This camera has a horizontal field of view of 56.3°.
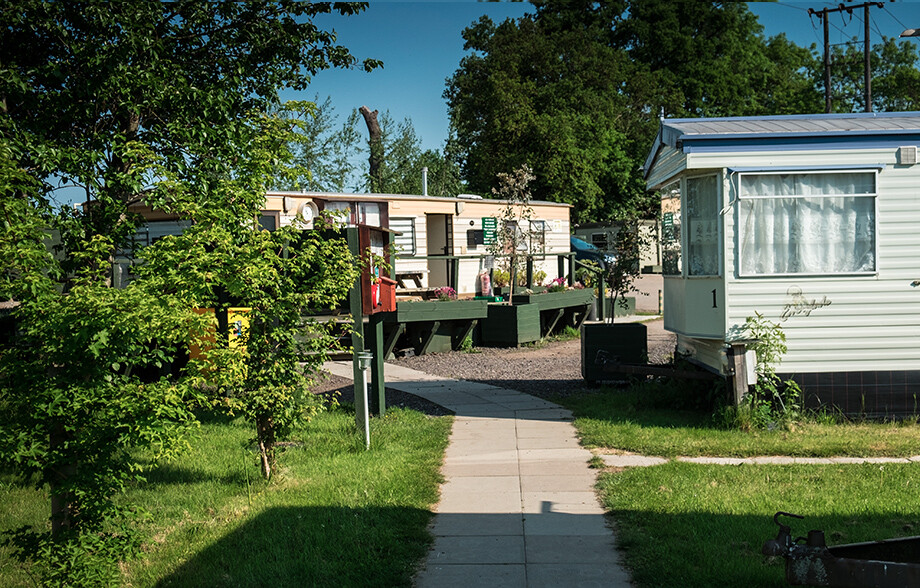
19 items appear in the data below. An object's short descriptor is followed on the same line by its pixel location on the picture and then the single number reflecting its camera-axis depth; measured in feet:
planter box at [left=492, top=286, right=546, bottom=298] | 61.24
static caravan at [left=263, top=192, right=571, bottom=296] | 60.70
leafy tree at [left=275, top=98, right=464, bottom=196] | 113.09
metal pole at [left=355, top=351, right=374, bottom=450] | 27.40
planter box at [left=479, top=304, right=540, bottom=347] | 55.83
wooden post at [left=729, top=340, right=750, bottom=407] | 28.17
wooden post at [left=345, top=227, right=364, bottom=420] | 28.58
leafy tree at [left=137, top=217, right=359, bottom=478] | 20.12
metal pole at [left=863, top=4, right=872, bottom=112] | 83.28
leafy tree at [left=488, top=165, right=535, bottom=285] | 60.80
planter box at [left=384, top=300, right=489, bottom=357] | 49.85
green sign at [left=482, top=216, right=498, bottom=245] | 65.77
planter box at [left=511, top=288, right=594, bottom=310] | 57.11
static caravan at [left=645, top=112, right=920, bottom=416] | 29.35
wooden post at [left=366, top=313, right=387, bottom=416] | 32.81
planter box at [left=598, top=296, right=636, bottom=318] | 72.73
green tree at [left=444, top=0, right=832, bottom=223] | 121.29
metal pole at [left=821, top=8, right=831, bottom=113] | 85.10
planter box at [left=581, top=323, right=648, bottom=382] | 37.83
